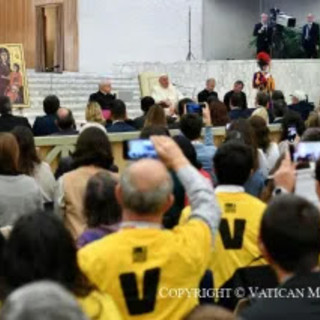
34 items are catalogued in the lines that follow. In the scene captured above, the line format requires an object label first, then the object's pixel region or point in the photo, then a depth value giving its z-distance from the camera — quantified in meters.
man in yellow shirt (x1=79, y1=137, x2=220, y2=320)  3.76
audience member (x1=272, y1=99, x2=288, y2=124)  12.79
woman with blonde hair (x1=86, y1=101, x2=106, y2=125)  10.82
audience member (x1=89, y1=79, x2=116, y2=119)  15.29
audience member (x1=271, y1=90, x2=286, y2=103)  14.31
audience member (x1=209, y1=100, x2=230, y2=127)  11.87
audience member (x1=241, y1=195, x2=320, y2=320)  3.28
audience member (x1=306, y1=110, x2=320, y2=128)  8.96
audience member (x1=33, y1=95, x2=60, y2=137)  11.71
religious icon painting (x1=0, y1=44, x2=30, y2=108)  18.03
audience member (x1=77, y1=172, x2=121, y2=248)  4.70
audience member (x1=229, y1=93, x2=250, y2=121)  12.97
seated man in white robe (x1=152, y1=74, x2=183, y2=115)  17.72
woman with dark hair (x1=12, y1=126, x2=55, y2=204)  7.06
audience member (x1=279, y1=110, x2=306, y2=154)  8.63
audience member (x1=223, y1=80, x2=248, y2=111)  16.82
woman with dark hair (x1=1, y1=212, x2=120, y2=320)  3.27
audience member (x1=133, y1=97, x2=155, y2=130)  12.58
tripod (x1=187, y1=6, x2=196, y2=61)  27.92
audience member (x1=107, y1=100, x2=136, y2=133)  10.79
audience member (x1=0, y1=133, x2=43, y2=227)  5.97
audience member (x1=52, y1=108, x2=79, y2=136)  10.07
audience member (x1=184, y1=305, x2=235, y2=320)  2.92
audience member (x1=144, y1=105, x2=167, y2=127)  9.28
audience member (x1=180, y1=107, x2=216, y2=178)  7.44
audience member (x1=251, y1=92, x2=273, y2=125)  12.87
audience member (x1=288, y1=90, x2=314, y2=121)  14.49
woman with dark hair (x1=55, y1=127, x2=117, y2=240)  6.19
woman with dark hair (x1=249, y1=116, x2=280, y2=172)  8.03
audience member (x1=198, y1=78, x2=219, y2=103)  18.16
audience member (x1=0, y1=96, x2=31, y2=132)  10.62
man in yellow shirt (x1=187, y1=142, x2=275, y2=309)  4.87
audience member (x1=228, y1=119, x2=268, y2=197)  6.39
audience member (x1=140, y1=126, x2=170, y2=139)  6.59
